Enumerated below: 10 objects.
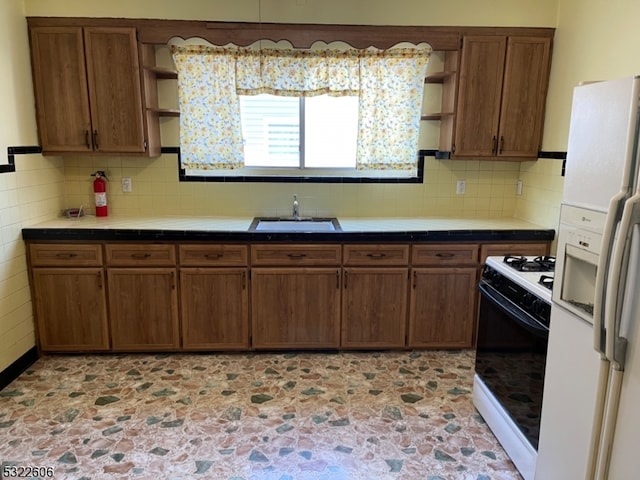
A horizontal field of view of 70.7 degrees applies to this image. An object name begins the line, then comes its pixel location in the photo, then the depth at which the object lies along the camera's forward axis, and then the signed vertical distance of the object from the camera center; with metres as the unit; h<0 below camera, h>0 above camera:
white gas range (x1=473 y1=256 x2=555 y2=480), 1.93 -0.88
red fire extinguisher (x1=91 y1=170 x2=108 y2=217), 3.47 -0.29
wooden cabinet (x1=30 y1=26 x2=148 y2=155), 3.09 +0.44
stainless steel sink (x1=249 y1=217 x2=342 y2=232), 3.40 -0.51
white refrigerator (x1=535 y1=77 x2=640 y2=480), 1.30 -0.44
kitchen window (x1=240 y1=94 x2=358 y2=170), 3.60 +0.20
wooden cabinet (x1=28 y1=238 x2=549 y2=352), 3.07 -0.94
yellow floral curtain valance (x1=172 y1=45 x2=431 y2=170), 3.42 +0.52
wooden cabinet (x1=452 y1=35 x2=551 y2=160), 3.23 +0.46
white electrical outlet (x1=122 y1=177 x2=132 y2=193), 3.57 -0.24
